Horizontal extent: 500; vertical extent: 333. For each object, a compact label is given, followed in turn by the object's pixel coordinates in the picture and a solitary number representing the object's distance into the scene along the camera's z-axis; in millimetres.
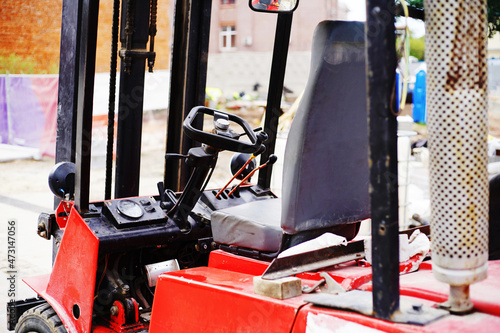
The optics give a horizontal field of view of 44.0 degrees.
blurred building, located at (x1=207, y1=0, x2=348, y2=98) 31047
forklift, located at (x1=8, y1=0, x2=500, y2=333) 1424
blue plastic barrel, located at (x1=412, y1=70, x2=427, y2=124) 18422
